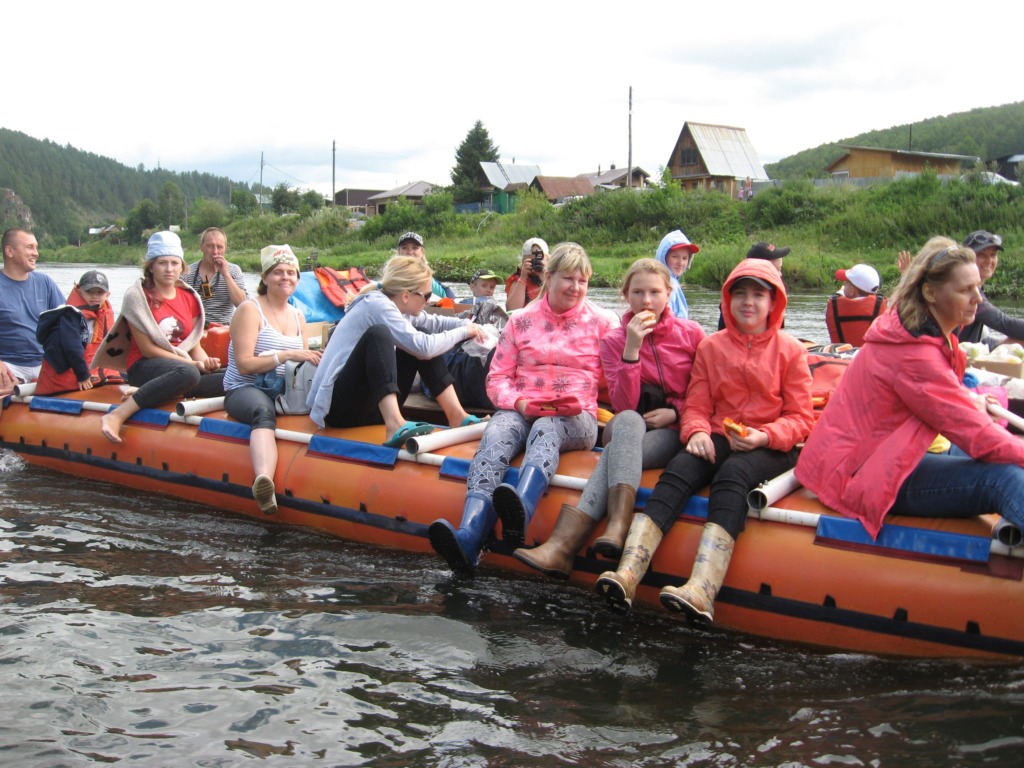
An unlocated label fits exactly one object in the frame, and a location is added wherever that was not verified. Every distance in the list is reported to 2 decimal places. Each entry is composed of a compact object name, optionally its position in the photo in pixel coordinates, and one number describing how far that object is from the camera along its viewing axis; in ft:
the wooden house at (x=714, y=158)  157.17
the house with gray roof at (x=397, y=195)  228.63
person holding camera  24.93
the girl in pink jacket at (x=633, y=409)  13.84
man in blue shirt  24.44
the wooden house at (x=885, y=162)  137.49
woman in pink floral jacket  14.94
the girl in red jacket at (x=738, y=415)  13.33
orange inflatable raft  11.84
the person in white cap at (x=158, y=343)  21.22
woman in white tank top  18.83
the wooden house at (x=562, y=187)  182.50
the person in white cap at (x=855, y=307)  22.06
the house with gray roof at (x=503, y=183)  179.63
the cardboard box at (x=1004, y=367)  17.04
